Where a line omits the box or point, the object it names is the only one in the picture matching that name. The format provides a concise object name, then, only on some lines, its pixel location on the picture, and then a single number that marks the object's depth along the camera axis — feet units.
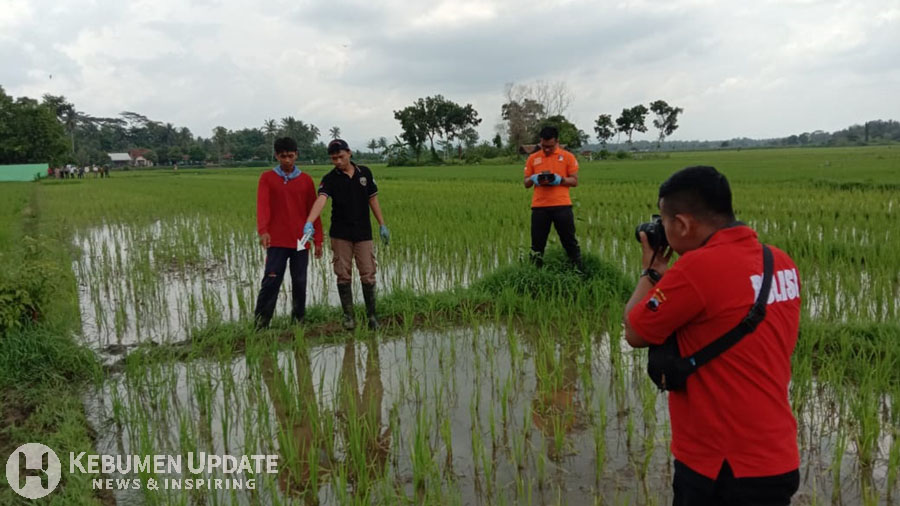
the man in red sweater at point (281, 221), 14.08
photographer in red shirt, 4.29
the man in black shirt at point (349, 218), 13.96
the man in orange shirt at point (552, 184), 16.38
